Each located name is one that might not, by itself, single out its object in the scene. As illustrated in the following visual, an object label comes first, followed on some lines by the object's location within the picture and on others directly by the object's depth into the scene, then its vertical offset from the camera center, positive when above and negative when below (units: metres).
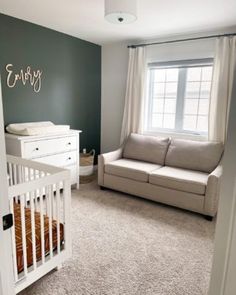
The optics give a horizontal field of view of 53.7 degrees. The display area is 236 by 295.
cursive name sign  3.11 +0.35
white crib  1.58 -0.96
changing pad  2.96 -0.34
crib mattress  1.60 -0.98
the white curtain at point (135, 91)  4.00 +0.24
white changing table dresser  2.90 -0.61
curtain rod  3.23 +1.01
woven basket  4.03 -1.09
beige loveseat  2.88 -0.91
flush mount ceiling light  2.15 +0.88
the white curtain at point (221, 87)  3.22 +0.28
